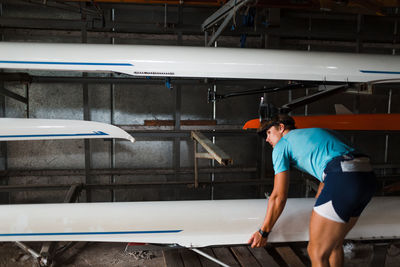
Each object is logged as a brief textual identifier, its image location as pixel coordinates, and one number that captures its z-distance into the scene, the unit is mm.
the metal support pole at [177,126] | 3657
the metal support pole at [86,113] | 3393
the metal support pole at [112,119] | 3795
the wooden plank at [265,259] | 2318
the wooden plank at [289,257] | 2177
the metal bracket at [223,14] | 1946
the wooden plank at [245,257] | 2246
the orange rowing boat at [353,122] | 2797
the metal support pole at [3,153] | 3779
